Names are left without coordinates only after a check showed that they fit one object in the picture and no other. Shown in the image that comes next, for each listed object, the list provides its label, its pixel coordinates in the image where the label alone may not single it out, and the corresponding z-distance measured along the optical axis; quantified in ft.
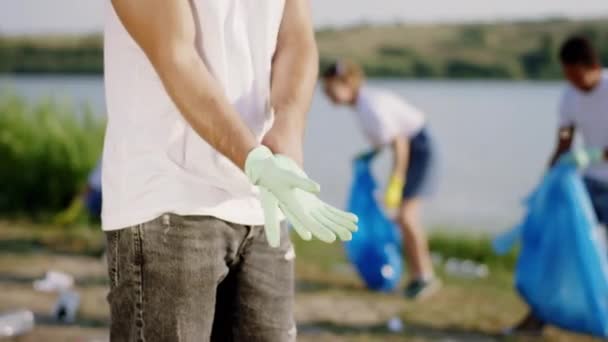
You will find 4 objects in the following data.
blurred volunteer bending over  24.41
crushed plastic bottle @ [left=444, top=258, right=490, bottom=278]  26.78
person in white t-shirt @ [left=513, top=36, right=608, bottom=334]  20.70
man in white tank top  7.35
